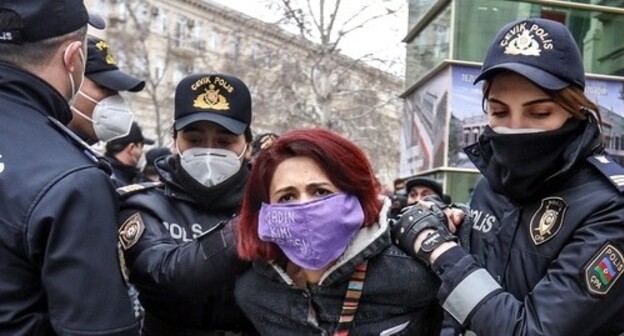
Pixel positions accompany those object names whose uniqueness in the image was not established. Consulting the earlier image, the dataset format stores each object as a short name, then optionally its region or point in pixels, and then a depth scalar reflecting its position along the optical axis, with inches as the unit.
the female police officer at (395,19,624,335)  69.7
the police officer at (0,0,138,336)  66.3
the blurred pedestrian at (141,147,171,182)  269.1
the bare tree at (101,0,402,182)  698.8
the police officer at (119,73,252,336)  88.0
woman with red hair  81.5
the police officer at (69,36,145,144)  125.7
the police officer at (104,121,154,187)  226.7
